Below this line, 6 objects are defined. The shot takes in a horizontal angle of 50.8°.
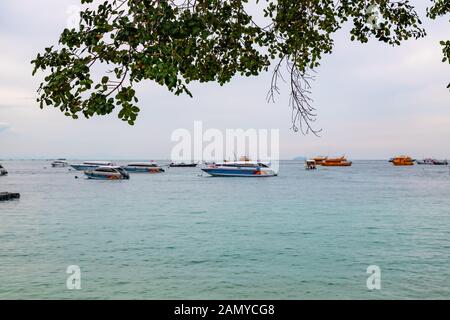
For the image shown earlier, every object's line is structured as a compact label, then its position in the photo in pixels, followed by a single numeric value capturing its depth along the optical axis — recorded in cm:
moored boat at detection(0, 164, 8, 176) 14527
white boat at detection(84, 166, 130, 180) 10062
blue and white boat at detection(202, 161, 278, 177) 11169
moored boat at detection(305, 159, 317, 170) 19585
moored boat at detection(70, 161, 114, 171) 13535
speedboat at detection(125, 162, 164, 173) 14556
